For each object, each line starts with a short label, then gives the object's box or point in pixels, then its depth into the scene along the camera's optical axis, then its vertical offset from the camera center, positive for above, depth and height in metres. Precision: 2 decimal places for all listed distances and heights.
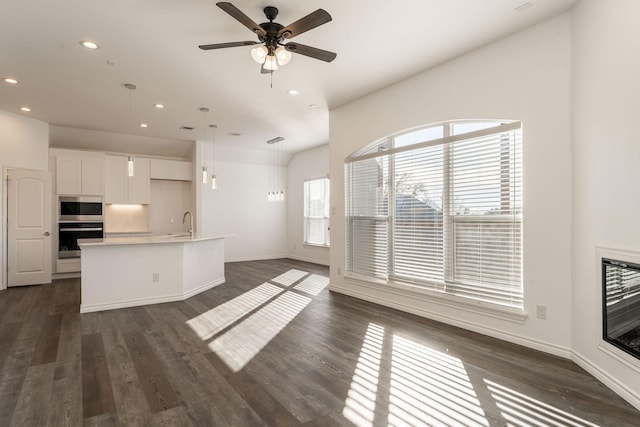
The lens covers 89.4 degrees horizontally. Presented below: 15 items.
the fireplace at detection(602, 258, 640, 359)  2.27 -0.68
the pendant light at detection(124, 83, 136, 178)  4.06 +1.79
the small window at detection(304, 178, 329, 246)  8.59 +0.03
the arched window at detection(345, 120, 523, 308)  3.45 +0.04
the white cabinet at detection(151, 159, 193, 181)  7.97 +1.10
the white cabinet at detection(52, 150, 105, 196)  6.77 +0.86
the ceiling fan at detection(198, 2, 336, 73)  2.54 +1.47
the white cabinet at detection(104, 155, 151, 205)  7.39 +0.72
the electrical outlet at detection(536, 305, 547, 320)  3.13 -0.96
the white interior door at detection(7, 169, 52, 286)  5.95 -0.28
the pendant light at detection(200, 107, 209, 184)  5.25 +1.79
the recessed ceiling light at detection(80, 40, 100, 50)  3.44 +1.82
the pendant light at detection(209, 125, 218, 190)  7.28 +1.64
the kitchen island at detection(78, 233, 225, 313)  4.47 -0.87
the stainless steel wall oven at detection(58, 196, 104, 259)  6.78 -0.20
